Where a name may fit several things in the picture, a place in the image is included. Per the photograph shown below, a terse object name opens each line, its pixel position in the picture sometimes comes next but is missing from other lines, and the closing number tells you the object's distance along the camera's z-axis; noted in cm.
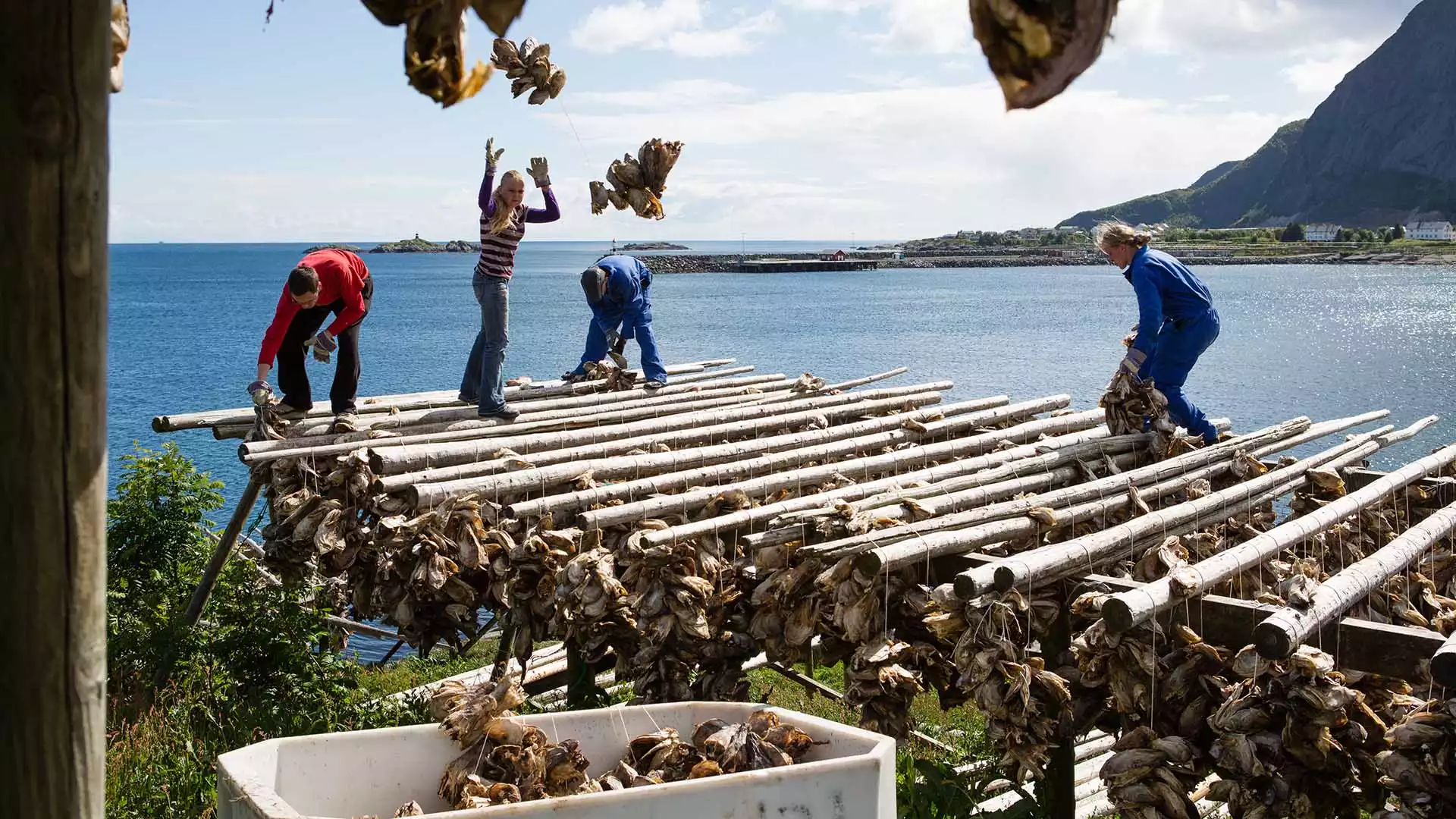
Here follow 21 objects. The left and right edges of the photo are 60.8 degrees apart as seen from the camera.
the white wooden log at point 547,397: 959
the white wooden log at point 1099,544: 588
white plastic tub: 456
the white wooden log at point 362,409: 966
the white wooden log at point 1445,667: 472
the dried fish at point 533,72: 893
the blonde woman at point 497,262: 1036
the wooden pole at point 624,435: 855
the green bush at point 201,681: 708
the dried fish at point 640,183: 923
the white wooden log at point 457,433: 876
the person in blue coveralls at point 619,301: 1312
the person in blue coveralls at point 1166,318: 980
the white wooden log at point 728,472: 780
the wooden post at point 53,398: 218
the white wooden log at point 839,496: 720
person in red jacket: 981
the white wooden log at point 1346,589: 514
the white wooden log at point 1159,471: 768
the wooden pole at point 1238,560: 535
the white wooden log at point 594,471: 793
